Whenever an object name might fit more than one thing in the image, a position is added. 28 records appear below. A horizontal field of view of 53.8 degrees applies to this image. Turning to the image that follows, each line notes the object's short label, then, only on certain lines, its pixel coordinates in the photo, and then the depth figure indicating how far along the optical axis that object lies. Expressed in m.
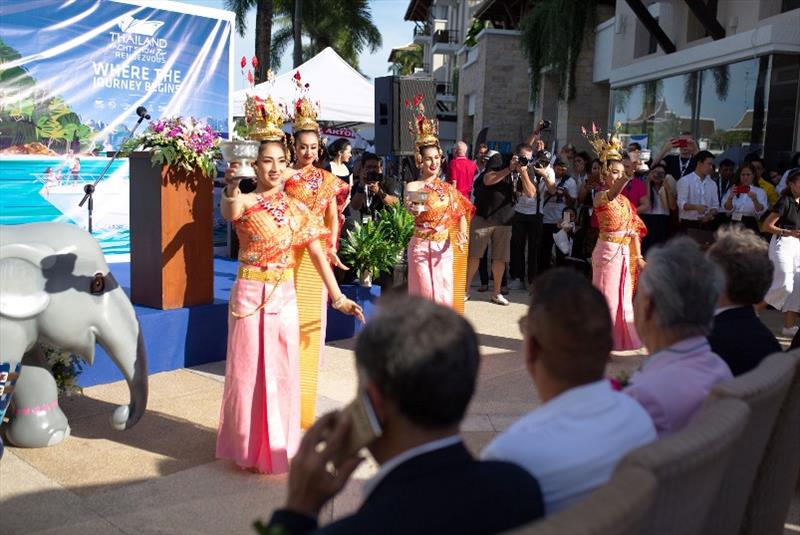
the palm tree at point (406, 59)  53.28
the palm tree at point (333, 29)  31.92
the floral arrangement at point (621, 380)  2.35
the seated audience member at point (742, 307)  2.75
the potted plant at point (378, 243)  6.65
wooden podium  5.39
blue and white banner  7.71
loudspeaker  8.86
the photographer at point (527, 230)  9.45
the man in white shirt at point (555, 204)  9.76
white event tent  12.27
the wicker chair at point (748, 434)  1.97
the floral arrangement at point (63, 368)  4.27
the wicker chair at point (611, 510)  1.21
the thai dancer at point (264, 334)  3.80
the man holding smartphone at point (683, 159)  9.56
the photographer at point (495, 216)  8.98
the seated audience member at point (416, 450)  1.37
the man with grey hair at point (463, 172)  9.88
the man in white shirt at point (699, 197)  8.55
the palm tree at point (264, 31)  19.75
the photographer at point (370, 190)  7.75
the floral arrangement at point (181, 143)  5.19
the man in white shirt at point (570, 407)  1.57
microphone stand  6.39
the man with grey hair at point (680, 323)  2.18
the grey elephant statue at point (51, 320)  3.59
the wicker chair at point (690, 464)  1.47
